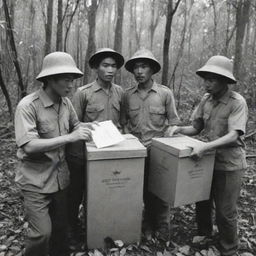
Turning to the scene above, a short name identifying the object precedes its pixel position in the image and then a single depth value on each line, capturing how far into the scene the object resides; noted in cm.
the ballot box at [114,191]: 262
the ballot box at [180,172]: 269
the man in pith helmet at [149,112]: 329
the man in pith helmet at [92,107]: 321
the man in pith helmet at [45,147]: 237
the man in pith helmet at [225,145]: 276
